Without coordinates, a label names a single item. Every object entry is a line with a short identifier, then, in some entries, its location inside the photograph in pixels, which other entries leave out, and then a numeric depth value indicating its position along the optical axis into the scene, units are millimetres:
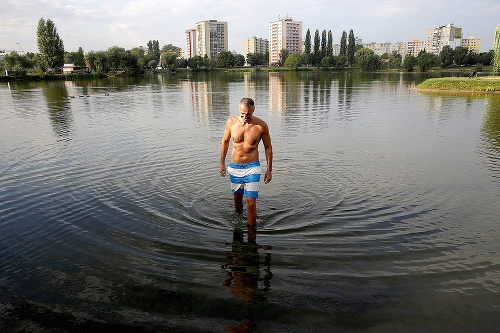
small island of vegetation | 36250
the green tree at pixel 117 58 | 109188
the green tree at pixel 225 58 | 187125
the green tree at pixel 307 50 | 162500
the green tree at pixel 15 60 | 91812
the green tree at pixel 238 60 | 195212
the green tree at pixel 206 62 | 167000
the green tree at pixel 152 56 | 191700
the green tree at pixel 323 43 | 165000
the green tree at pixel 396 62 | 155025
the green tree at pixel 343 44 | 157500
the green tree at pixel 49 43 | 94500
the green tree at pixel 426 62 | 114500
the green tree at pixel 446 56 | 134750
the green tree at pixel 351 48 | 156125
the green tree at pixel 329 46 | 162612
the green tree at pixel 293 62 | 164175
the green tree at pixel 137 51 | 178000
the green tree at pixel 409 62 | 123438
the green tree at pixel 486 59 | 132750
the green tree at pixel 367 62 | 141012
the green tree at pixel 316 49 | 164375
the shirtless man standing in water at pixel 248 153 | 6559
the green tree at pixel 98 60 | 104625
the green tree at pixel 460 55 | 138000
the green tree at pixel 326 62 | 151875
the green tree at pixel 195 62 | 161750
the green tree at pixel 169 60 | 150500
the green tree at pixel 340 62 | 144875
